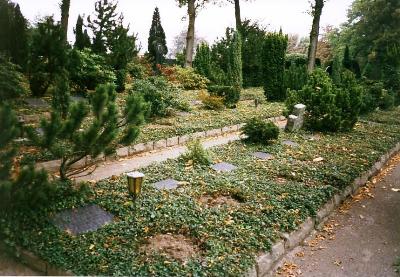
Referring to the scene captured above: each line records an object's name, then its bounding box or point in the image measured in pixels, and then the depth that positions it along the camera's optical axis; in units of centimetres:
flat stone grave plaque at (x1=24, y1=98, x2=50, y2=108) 1024
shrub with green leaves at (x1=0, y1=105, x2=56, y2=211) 354
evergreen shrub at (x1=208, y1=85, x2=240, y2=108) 1422
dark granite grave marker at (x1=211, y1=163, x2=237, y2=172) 702
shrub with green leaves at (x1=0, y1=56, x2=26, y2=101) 902
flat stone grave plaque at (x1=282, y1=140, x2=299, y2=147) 926
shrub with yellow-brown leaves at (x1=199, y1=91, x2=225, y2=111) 1351
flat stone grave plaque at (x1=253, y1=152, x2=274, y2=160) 798
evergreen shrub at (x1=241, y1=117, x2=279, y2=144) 908
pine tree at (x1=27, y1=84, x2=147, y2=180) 423
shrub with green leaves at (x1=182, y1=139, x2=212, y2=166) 724
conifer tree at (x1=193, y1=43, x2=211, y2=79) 2044
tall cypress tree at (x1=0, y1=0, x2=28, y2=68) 1118
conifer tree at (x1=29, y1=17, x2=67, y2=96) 1041
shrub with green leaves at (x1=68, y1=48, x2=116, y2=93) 1191
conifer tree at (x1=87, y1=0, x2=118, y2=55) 1500
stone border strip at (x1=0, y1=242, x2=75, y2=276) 380
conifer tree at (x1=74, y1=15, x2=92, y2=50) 1484
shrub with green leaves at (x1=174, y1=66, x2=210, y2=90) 1928
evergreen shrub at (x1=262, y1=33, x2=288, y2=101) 1700
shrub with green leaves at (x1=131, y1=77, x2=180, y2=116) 1110
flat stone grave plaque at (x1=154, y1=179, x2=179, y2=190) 587
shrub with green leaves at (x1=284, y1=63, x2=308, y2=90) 1752
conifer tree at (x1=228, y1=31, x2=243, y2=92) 1623
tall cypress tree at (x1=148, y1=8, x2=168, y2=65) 2420
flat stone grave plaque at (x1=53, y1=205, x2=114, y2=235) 439
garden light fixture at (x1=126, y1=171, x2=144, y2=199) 501
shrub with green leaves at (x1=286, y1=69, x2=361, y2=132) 1083
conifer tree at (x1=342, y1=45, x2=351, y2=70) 3095
